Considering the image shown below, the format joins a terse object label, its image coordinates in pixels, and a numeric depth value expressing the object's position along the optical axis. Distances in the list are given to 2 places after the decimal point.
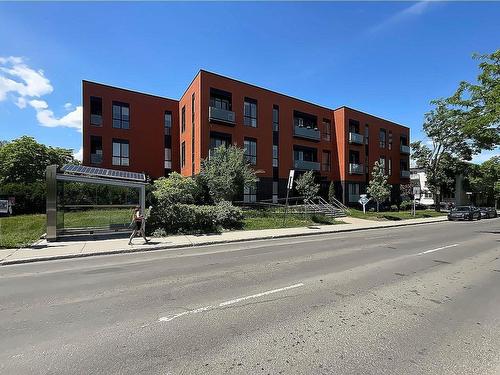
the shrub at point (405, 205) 43.09
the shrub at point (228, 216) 18.52
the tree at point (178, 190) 23.70
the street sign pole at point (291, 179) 19.86
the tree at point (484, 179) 54.07
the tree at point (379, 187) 32.88
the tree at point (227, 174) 23.05
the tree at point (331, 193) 37.56
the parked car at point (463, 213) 33.16
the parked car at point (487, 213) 38.42
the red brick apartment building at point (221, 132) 31.17
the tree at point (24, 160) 38.64
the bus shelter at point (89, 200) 14.46
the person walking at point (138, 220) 14.30
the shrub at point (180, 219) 16.70
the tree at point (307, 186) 32.41
